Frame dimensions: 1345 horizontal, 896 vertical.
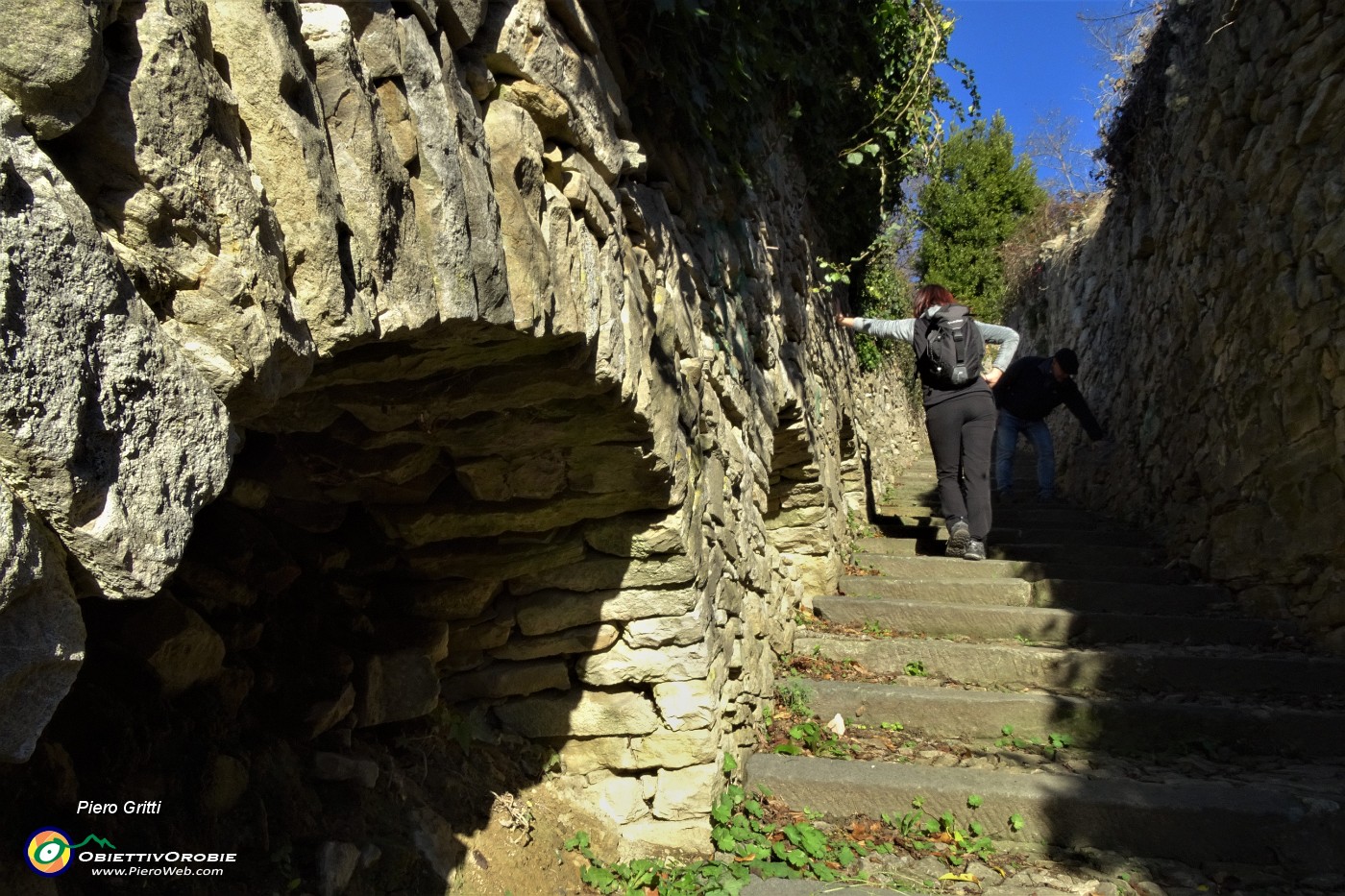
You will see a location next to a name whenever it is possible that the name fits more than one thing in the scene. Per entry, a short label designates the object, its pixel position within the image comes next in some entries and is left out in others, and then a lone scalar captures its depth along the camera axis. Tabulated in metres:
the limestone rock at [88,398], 0.82
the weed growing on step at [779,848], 2.79
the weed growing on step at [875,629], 4.74
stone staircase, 3.08
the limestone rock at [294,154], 1.16
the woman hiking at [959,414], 5.23
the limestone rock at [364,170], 1.32
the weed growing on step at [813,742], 3.66
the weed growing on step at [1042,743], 3.68
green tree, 14.80
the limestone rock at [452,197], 1.49
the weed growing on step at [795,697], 3.96
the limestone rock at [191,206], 0.99
